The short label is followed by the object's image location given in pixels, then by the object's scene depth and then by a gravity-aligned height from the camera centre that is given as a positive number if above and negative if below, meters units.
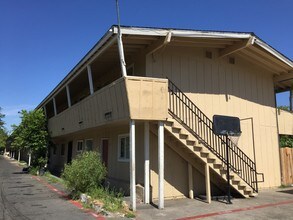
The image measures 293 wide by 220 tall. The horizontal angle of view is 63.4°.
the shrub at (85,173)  8.41 -1.00
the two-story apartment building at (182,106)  7.79 +1.52
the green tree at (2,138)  65.01 +2.06
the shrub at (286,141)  13.35 +0.19
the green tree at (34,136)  17.29 +0.67
